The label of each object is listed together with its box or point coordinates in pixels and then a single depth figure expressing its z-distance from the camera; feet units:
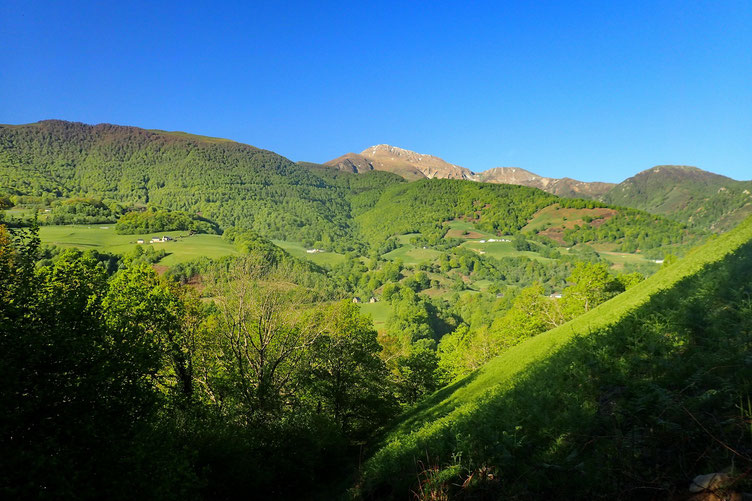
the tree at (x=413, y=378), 142.82
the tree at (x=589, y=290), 151.23
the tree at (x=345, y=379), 95.96
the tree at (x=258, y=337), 77.92
